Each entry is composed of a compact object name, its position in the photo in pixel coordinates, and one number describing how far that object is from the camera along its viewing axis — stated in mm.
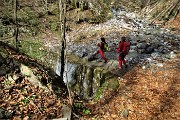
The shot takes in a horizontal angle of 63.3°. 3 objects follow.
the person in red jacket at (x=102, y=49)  7232
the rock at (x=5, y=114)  3787
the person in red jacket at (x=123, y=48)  6572
